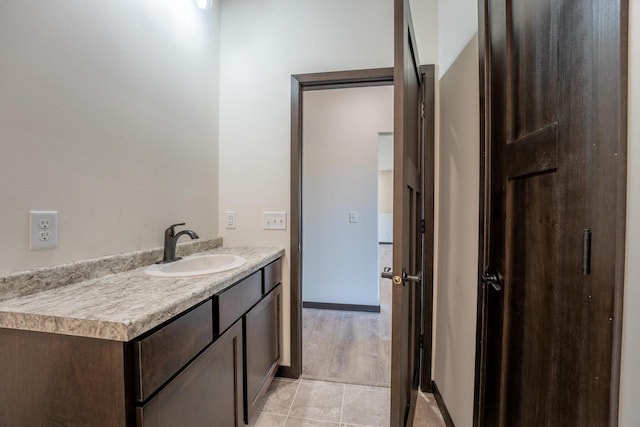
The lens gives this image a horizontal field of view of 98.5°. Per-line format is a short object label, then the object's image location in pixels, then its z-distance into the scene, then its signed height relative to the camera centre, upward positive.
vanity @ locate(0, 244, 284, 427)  0.69 -0.40
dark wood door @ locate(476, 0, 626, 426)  0.52 +0.00
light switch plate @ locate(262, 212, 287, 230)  1.90 -0.08
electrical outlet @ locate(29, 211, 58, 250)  0.92 -0.08
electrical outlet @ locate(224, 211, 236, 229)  1.99 -0.08
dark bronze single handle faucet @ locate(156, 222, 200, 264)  1.43 -0.18
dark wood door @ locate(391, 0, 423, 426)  0.94 -0.03
